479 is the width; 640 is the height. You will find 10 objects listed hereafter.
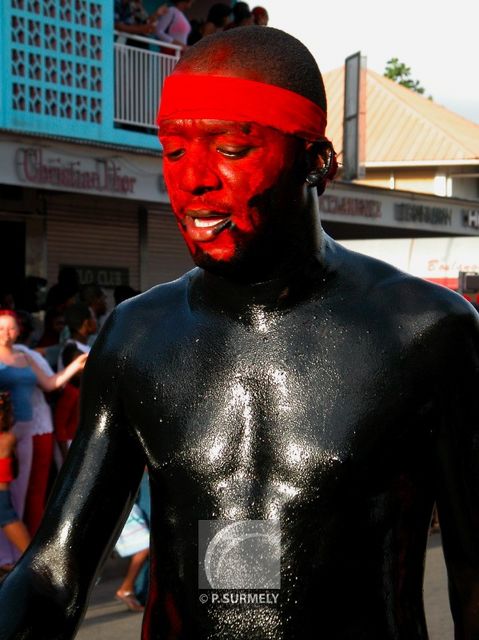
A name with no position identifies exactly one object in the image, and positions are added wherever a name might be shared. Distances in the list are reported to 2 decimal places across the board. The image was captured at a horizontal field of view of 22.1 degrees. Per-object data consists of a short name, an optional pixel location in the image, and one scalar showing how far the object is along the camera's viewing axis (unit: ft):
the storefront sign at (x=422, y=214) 62.49
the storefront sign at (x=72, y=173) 40.22
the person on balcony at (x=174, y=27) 52.11
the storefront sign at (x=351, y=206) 56.59
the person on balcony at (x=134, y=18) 51.19
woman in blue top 24.70
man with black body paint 5.75
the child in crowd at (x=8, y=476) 23.27
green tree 184.03
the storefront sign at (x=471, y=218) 69.00
